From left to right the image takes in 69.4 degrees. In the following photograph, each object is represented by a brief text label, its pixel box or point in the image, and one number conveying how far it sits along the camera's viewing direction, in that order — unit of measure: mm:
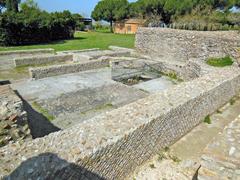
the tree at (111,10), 32218
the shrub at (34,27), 17825
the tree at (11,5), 22665
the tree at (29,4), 28173
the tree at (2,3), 24792
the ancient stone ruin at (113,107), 2892
